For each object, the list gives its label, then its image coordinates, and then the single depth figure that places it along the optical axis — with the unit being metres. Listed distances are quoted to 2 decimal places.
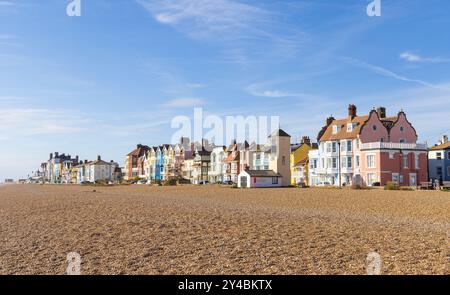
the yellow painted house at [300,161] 78.55
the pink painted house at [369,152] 58.28
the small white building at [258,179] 67.00
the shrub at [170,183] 88.19
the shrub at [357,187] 51.81
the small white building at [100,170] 168.62
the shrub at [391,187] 48.12
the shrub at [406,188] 48.60
